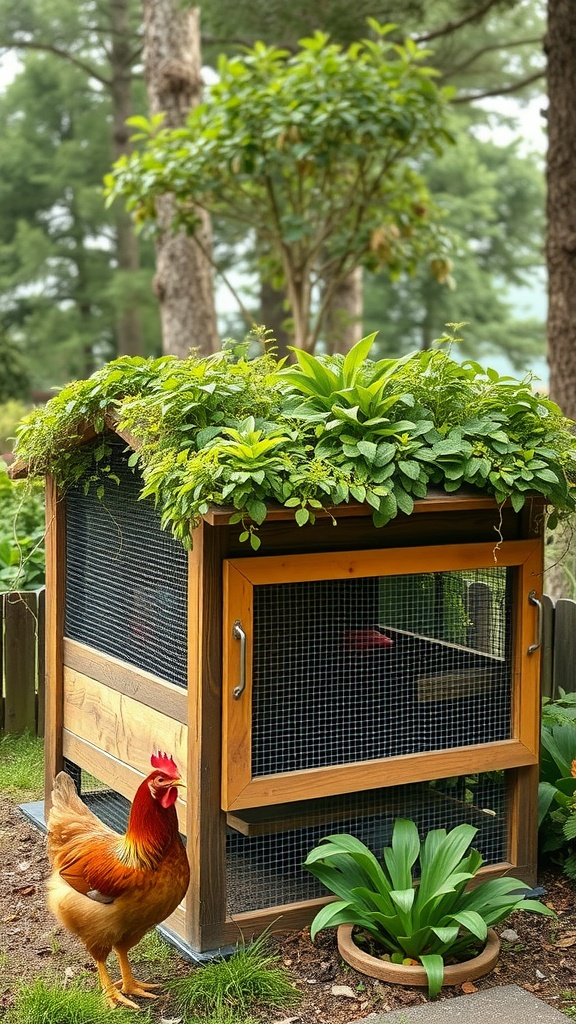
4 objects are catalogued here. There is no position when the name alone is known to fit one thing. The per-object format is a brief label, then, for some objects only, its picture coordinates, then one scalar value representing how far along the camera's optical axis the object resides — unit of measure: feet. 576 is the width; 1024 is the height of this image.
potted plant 10.41
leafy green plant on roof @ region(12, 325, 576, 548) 10.00
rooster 9.89
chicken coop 10.66
